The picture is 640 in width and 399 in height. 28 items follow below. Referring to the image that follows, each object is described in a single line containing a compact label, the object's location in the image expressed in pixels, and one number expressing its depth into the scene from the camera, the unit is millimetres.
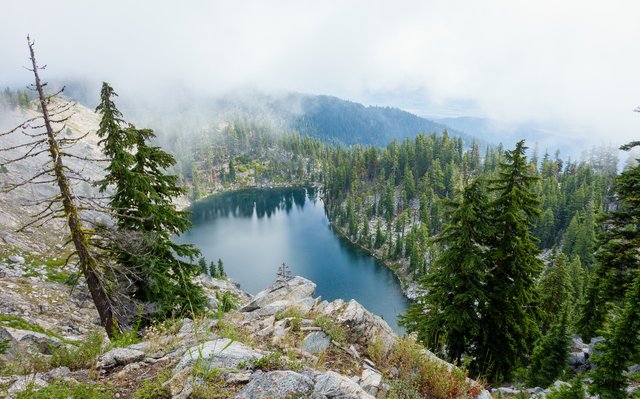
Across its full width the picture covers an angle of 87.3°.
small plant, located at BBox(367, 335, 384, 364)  8833
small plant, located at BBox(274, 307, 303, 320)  11141
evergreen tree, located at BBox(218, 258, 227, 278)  79781
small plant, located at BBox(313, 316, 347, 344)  9703
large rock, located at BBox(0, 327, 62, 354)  12227
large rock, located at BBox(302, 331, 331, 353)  9048
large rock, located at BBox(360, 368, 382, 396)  7230
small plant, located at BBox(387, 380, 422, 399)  6598
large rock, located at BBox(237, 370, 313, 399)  5738
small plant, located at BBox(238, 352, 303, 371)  6526
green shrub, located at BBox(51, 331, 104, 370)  7480
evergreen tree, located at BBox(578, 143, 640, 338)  18422
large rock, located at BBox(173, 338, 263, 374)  6488
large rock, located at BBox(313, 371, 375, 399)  5965
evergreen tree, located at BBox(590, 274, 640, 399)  11969
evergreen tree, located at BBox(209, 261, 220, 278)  79375
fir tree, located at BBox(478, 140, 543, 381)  16391
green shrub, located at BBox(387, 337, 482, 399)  7172
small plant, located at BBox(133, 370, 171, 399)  5857
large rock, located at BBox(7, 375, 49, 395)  5789
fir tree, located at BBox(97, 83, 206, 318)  15000
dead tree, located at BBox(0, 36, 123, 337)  10438
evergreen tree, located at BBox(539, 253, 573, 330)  31297
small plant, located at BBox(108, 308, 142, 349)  8273
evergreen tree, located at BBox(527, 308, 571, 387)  17859
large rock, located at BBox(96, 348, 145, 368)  7385
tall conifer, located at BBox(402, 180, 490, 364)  16128
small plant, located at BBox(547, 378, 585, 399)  10273
